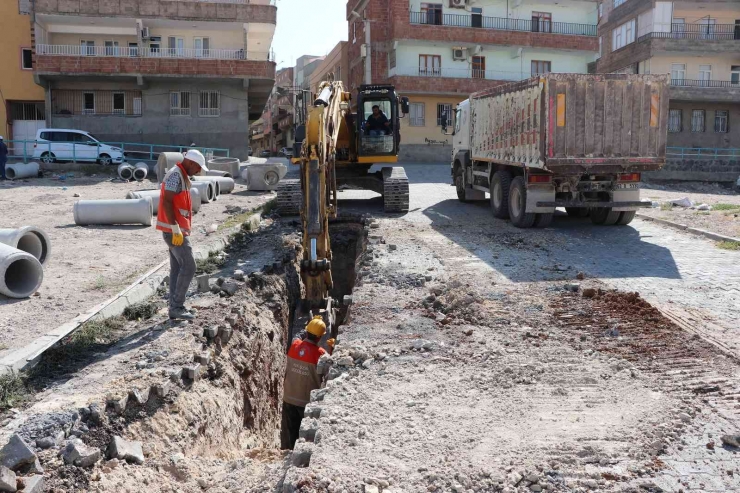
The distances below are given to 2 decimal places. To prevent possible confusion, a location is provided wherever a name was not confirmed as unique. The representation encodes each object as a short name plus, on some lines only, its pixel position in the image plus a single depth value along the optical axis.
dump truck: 13.40
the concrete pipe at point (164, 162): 23.88
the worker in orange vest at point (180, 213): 7.61
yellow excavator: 9.88
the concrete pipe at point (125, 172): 26.22
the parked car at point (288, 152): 16.38
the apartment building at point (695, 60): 41.72
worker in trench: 7.62
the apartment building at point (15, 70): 35.66
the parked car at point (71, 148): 29.23
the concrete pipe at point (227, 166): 26.61
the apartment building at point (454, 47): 41.59
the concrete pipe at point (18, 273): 8.45
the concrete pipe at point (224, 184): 22.49
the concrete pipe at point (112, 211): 14.76
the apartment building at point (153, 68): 33.41
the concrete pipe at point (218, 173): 24.66
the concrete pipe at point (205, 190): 19.44
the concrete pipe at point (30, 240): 9.34
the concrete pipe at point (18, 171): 25.48
